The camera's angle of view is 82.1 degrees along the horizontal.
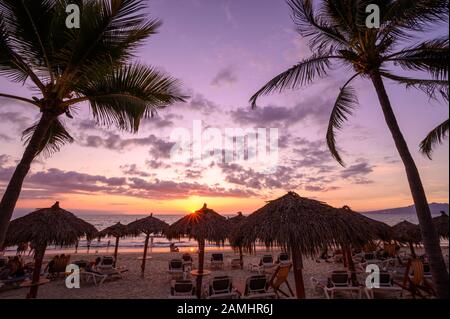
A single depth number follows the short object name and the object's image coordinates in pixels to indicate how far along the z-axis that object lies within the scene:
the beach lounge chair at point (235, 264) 14.89
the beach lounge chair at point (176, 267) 11.82
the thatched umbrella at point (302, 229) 5.30
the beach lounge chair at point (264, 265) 12.58
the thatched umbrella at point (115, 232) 14.67
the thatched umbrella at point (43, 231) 8.13
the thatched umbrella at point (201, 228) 9.65
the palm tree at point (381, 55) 5.18
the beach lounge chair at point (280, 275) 7.34
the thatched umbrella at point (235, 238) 6.32
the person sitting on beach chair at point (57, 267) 11.67
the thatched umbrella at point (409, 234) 14.20
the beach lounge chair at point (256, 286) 7.69
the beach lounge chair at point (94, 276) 10.96
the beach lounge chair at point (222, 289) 7.53
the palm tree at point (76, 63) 4.66
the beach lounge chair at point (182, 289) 7.79
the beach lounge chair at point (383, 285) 8.00
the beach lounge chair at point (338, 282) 8.08
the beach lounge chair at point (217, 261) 15.02
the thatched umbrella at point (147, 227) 13.59
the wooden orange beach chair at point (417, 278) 7.06
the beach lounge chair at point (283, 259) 13.90
